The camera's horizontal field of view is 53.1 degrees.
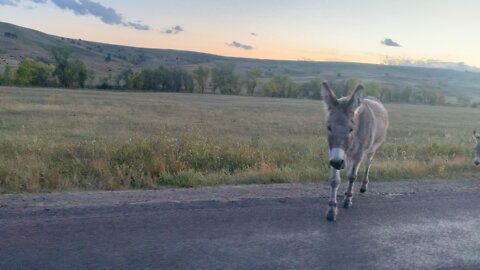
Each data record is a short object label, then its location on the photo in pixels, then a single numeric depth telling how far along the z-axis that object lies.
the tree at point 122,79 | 103.06
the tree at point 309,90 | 107.62
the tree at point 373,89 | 91.05
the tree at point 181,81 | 107.12
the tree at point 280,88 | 108.43
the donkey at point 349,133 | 6.99
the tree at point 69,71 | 98.75
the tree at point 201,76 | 108.38
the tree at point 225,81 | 110.94
